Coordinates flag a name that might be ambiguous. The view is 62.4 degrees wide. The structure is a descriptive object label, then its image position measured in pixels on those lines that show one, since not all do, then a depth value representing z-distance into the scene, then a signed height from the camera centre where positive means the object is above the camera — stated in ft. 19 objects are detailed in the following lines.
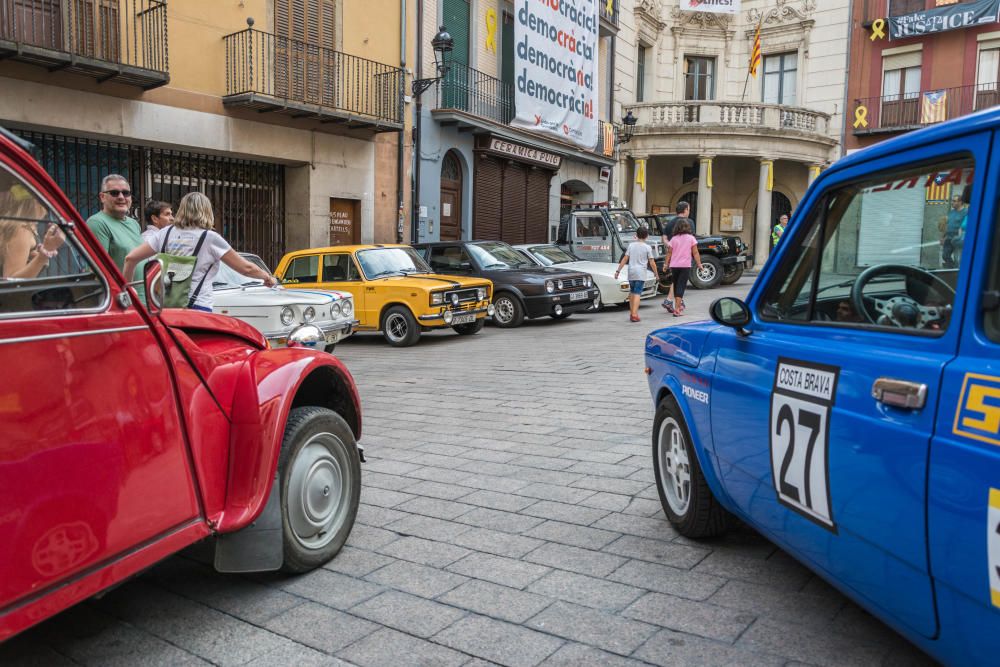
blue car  6.23 -1.27
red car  6.85 -1.94
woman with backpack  19.32 -0.18
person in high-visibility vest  76.74 +2.00
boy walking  48.11 -1.24
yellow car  40.55 -2.27
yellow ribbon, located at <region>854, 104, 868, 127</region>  102.17 +16.74
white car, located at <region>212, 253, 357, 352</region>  30.35 -2.56
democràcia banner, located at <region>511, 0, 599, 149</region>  70.33 +15.85
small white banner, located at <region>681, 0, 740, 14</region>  99.35 +28.97
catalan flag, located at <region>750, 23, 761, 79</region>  97.29 +22.64
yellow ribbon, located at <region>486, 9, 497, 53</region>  73.41 +19.03
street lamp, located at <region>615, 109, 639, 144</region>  89.54 +13.29
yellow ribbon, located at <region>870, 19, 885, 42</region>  99.96 +26.93
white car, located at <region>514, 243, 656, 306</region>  53.57 -1.62
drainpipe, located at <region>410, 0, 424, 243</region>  64.39 +7.44
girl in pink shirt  49.21 -0.47
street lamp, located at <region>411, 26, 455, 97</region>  58.29 +13.74
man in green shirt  19.69 +0.36
